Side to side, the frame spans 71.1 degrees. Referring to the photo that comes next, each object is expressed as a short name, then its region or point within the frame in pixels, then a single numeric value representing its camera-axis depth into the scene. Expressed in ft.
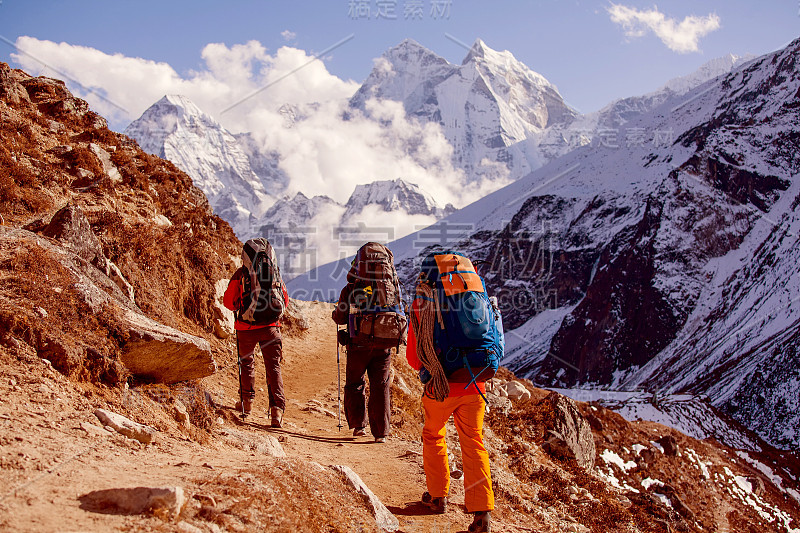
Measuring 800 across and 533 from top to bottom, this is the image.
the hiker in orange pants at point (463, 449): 15.94
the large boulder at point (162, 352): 18.52
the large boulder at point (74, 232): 23.83
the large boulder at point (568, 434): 32.12
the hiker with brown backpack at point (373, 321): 22.27
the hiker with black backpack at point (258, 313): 24.31
